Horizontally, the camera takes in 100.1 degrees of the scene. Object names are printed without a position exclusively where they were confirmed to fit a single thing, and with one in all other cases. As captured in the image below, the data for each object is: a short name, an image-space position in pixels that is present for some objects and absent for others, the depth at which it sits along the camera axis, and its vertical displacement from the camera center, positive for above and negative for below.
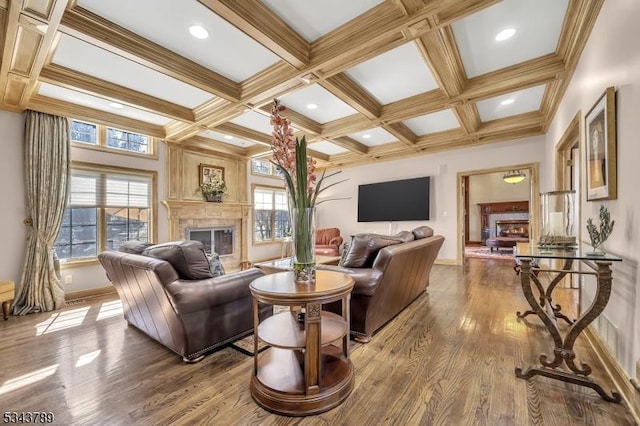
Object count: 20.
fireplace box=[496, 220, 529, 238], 9.23 -0.51
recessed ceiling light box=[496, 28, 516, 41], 2.49 +1.70
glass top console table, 1.54 -0.67
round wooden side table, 1.48 -0.85
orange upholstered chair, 6.35 -0.71
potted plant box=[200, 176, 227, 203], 5.47 +0.50
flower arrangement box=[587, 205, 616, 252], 1.64 -0.11
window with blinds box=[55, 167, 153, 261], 3.90 +0.02
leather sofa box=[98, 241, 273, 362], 1.91 -0.64
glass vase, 1.71 -0.19
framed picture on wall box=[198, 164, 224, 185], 5.48 +0.88
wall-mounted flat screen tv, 6.33 +0.33
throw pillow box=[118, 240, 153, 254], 2.38 -0.31
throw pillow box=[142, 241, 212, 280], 2.02 -0.34
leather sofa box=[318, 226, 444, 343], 2.29 -0.56
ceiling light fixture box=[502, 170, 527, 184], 8.02 +1.10
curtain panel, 3.37 +0.08
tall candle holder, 2.10 -0.03
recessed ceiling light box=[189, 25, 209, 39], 2.35 +1.63
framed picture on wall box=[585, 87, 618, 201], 1.78 +0.49
